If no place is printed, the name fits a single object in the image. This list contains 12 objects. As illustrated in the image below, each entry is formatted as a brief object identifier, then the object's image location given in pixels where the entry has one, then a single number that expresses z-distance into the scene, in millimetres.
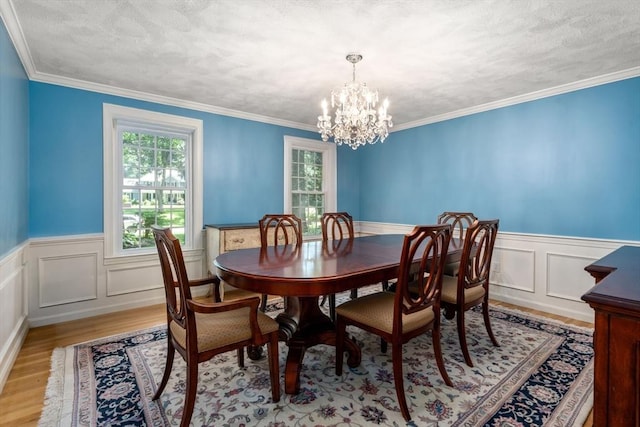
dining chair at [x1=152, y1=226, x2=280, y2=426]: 1511
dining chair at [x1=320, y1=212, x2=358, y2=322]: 2830
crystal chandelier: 2537
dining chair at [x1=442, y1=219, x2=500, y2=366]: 2182
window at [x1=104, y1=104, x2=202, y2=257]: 3352
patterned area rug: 1672
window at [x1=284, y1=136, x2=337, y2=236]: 4758
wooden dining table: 1626
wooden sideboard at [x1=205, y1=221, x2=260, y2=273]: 3611
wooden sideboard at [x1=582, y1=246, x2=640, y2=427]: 912
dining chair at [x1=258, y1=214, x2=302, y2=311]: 2905
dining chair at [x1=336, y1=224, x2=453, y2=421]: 1710
